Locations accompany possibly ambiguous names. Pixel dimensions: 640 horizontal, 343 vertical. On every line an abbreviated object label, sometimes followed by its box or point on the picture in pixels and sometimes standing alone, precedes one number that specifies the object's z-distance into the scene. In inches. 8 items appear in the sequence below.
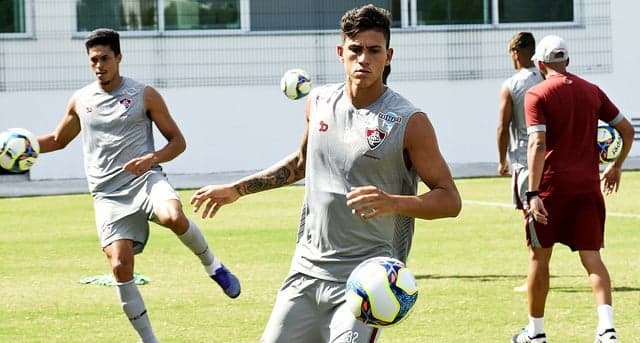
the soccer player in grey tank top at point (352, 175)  244.1
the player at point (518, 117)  463.2
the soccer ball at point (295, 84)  761.0
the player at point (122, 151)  400.8
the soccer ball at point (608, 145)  446.6
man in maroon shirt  370.6
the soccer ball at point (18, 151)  428.5
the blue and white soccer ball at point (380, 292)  232.8
